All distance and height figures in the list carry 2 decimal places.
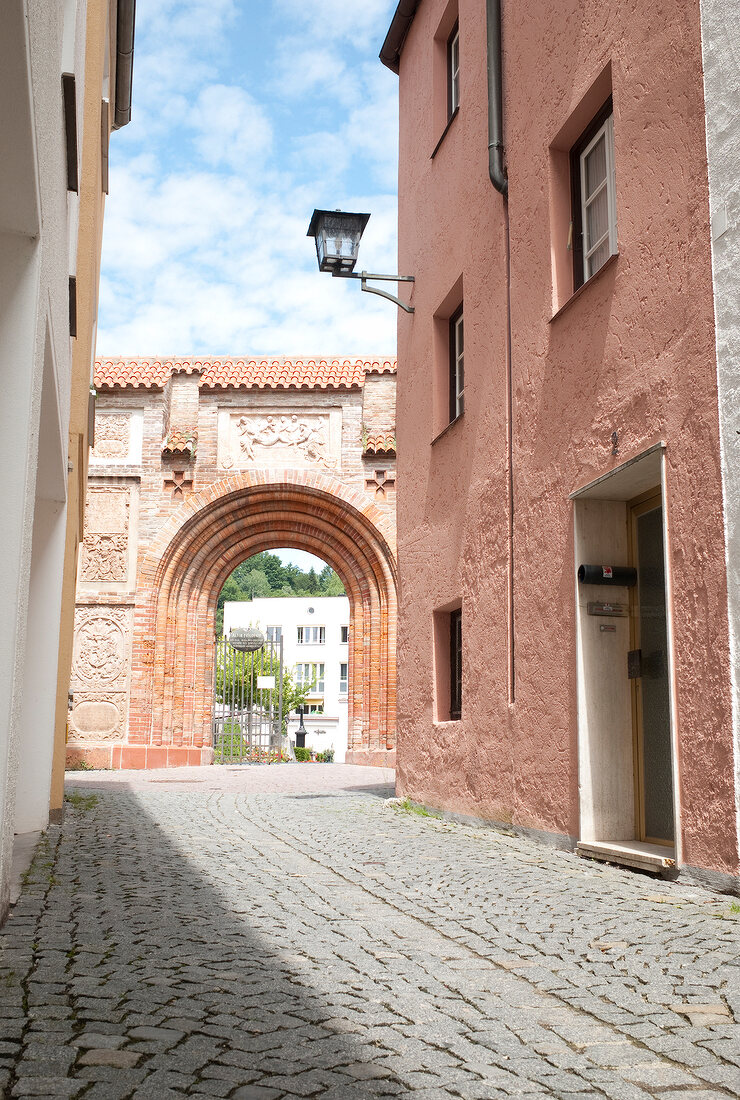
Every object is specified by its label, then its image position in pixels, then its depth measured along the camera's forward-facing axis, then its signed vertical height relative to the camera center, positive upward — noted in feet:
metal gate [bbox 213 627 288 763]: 73.31 +0.00
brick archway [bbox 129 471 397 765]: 66.28 +7.80
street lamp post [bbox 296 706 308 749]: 104.85 -1.42
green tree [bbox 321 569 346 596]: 258.37 +32.89
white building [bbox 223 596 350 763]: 183.73 +13.65
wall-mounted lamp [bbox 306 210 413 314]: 34.19 +15.06
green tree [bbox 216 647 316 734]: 72.33 +4.03
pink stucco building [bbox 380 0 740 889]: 16.30 +5.51
